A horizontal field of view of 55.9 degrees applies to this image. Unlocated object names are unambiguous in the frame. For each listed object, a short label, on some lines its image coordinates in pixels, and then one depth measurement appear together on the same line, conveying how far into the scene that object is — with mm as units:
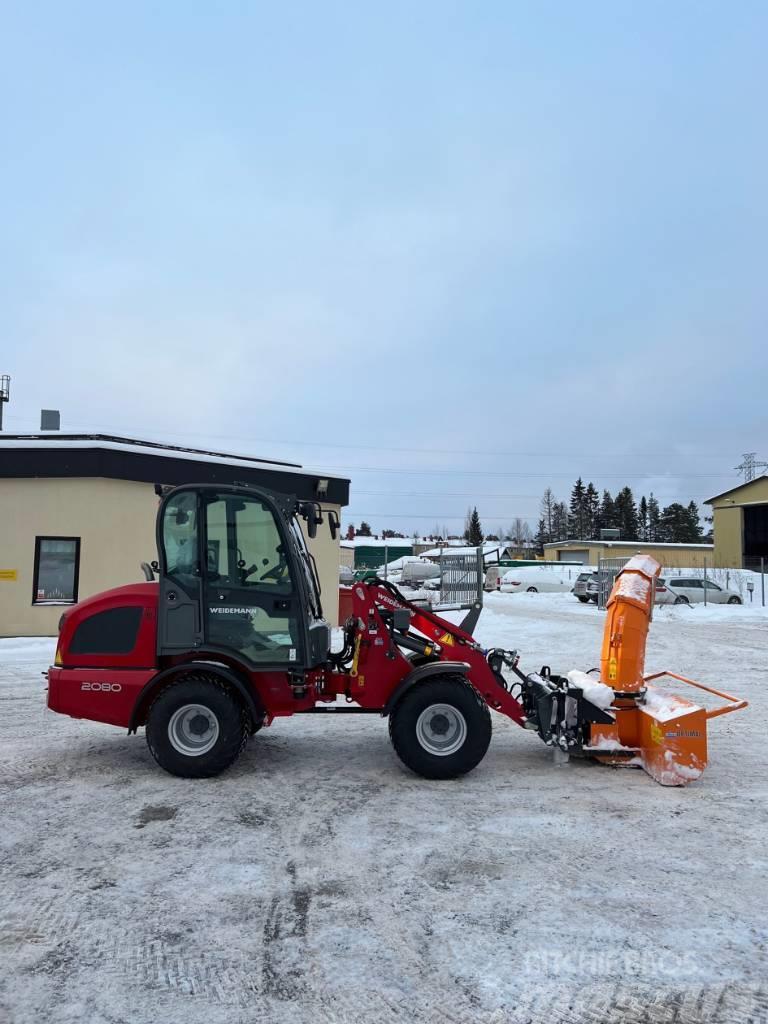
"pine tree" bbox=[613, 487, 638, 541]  95812
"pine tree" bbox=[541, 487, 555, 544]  114000
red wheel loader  5668
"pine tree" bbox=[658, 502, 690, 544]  97688
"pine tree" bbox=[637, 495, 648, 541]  102312
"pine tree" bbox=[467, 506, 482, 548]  109312
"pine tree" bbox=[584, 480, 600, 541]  98875
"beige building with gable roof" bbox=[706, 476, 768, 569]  46719
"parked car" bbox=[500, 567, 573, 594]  43156
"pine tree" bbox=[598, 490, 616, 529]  96562
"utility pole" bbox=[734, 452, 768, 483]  66375
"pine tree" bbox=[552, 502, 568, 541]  106812
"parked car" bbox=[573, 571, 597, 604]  32897
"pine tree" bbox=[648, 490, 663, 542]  102438
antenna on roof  21547
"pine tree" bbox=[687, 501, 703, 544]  98125
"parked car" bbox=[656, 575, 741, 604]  30297
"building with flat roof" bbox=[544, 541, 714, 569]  55406
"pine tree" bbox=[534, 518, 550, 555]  110969
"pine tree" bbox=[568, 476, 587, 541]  99688
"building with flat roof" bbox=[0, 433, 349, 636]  14008
